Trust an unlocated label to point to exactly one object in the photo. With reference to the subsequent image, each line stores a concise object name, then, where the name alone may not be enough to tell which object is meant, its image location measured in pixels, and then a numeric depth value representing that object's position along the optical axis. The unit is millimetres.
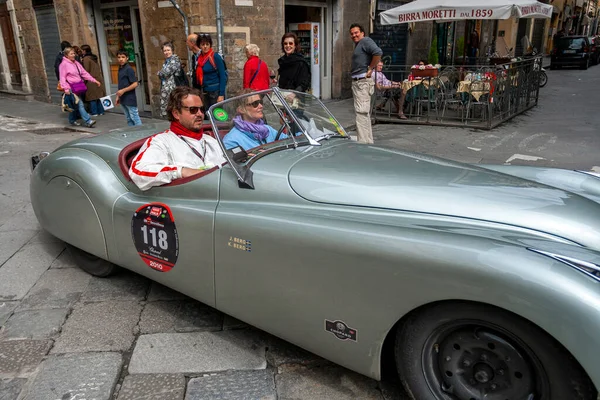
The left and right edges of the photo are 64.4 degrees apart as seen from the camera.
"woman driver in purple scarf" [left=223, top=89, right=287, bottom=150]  2977
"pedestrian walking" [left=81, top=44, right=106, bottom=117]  10578
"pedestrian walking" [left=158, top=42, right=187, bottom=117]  8016
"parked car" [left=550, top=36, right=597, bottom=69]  24859
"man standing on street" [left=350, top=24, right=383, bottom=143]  7766
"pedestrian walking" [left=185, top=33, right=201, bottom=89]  7742
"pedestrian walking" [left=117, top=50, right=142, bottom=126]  8773
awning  9688
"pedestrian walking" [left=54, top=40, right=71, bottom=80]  10253
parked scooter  11809
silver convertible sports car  1714
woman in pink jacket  9827
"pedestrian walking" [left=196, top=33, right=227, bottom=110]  7402
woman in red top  7148
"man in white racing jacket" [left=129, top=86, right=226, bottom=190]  2846
